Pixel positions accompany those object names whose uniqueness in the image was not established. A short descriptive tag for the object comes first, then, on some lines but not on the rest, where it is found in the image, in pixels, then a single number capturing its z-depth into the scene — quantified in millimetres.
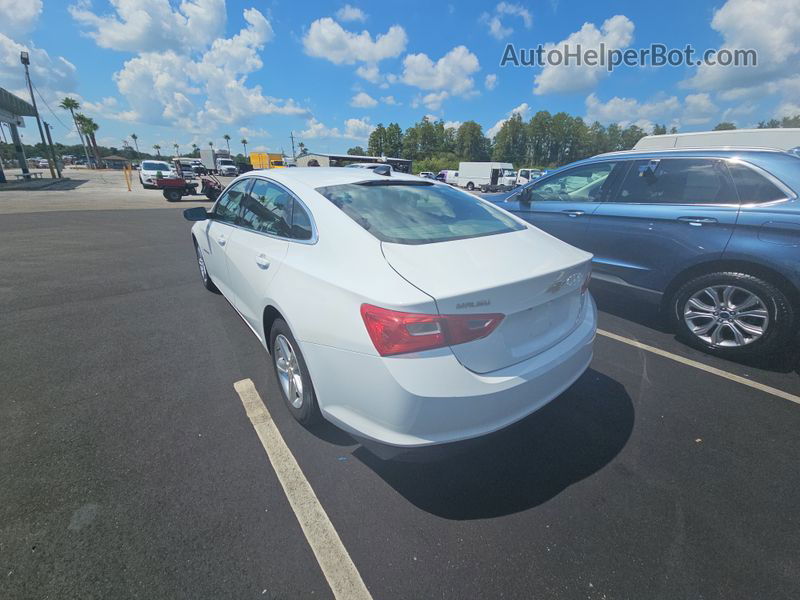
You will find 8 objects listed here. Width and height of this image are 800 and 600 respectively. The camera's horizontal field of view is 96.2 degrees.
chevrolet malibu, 1579
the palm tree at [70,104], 67831
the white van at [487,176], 37406
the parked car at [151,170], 24047
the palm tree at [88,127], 69125
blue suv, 2996
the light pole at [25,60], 23641
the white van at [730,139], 5889
